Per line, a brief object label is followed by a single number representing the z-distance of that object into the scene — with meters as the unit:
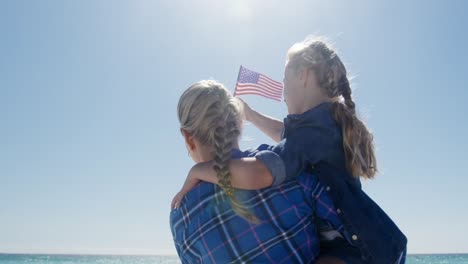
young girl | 2.13
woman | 2.03
